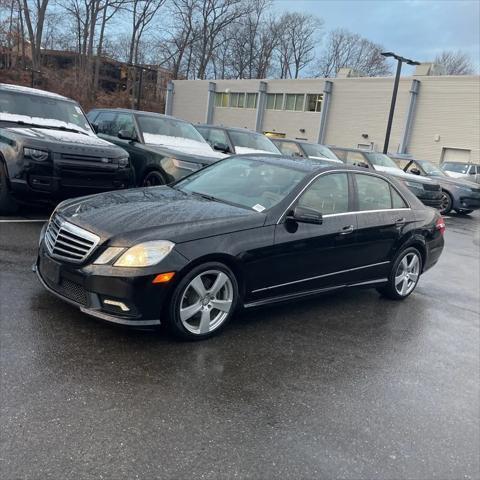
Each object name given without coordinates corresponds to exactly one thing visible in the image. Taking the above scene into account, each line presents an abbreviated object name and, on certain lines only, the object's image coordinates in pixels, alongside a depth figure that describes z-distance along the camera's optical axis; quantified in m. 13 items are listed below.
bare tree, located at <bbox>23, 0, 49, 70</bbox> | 48.09
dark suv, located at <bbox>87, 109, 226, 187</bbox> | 8.40
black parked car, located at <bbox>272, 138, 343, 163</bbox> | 15.28
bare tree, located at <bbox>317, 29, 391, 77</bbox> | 69.81
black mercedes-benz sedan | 3.71
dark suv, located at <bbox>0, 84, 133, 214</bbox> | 6.71
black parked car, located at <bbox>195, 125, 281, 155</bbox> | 11.78
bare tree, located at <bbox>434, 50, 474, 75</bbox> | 65.44
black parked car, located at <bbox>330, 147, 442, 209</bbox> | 14.84
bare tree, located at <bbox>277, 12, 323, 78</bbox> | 68.00
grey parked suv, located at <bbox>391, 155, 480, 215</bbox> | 16.11
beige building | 32.31
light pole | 23.05
